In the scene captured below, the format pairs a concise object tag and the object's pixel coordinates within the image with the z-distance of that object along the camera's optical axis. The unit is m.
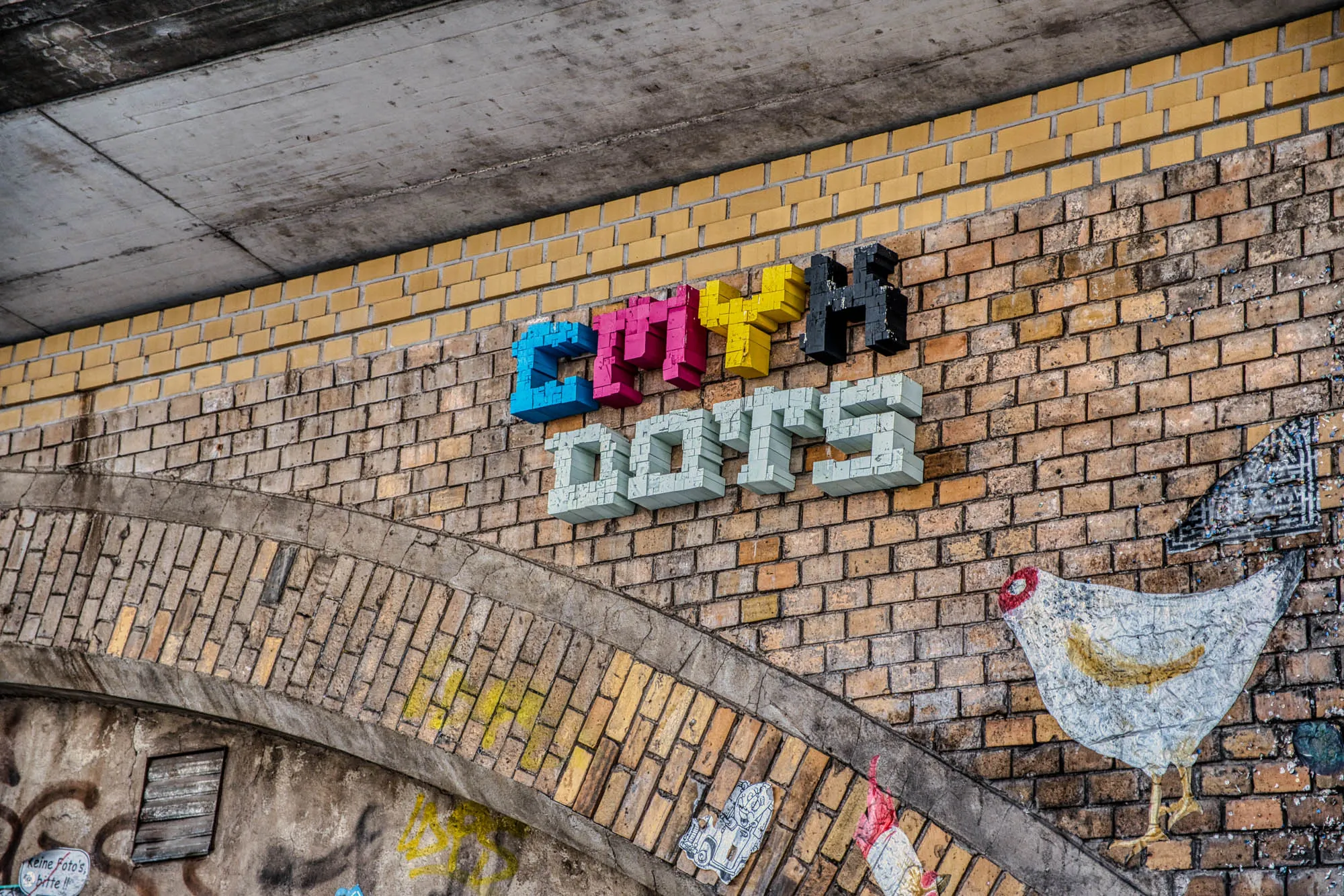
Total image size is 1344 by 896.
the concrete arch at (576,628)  5.53
